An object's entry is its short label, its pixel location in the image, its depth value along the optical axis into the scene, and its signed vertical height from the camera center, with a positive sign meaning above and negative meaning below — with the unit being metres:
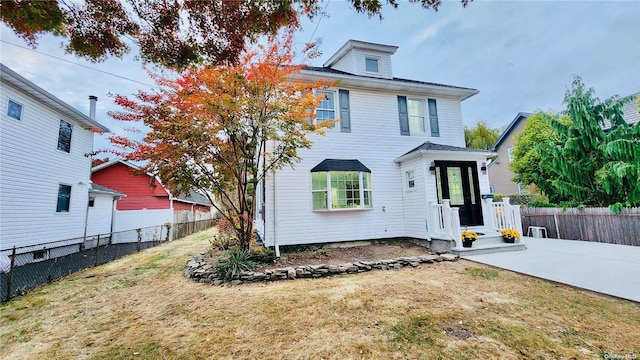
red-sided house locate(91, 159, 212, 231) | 16.17 +1.48
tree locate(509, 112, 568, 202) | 11.35 +2.43
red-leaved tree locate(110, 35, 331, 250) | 6.12 +2.30
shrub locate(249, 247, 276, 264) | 6.65 -1.18
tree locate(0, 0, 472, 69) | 2.96 +2.38
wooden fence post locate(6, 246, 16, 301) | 4.97 -1.23
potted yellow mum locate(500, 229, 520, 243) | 7.48 -0.95
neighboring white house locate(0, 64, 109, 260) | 8.09 +1.97
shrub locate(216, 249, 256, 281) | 5.71 -1.25
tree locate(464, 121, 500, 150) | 21.38 +5.76
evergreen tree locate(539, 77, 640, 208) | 8.16 +1.69
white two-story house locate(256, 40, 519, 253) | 8.09 +1.04
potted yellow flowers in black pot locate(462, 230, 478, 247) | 7.17 -0.96
